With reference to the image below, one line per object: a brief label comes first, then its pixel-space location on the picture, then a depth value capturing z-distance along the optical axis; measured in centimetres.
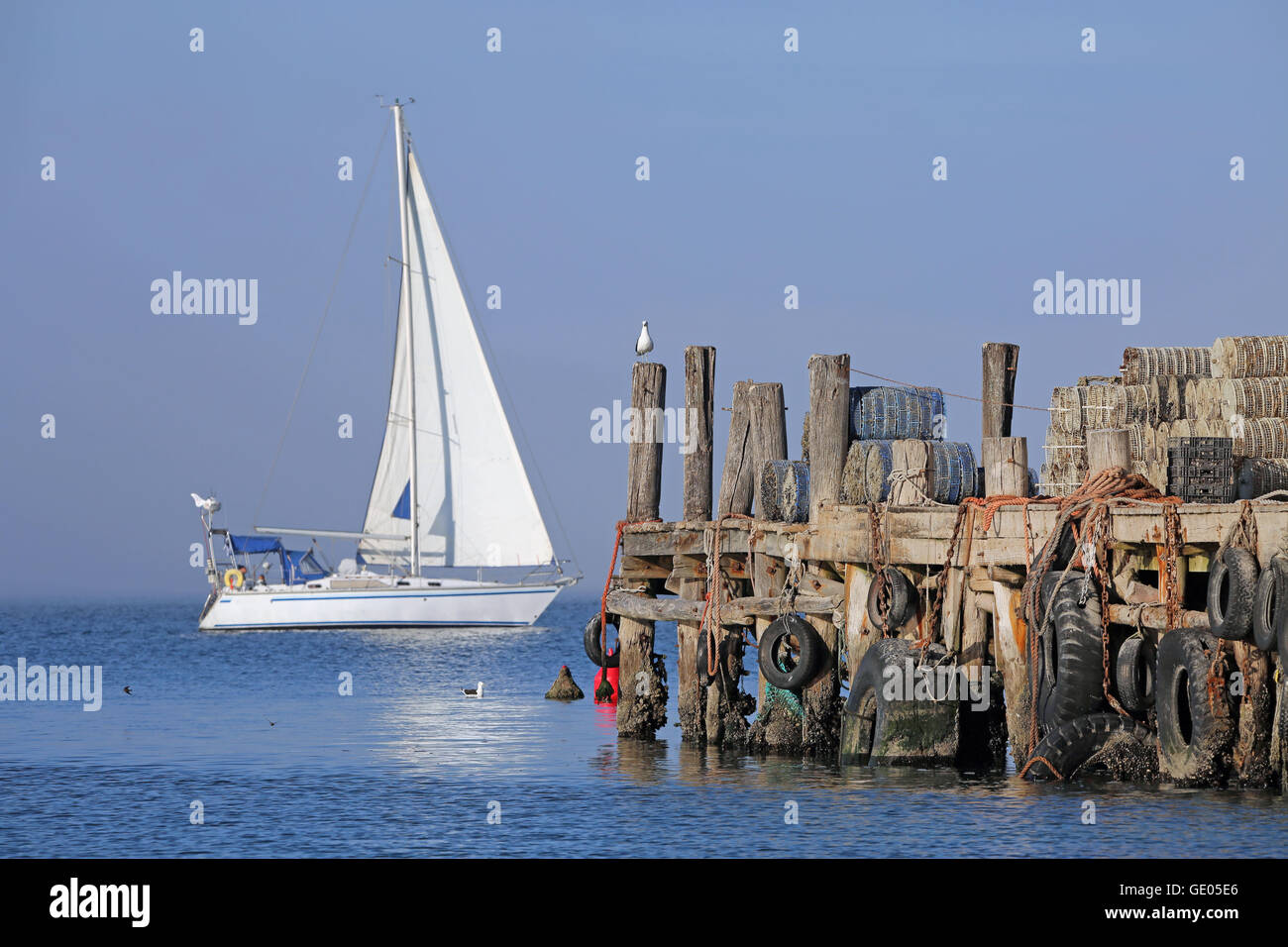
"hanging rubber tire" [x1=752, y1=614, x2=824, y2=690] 2044
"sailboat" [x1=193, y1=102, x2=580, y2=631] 7025
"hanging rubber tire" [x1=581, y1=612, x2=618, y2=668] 2739
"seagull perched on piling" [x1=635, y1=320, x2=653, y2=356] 2516
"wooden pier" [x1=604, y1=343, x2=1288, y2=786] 1612
